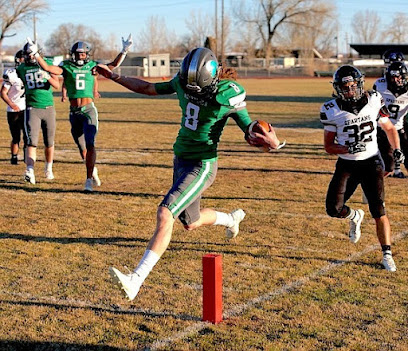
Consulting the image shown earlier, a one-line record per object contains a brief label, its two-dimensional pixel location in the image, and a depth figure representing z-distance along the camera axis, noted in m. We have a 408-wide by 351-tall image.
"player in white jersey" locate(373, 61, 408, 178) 9.12
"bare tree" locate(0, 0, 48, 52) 73.06
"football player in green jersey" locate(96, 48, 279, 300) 5.11
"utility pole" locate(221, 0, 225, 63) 72.19
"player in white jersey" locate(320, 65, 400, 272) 6.23
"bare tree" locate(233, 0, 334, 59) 93.69
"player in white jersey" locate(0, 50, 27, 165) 12.12
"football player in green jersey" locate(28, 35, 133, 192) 9.84
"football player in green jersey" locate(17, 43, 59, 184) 10.37
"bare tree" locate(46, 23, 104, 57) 111.54
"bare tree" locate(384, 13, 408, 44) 109.25
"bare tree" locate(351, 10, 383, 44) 123.56
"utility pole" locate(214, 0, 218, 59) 70.97
